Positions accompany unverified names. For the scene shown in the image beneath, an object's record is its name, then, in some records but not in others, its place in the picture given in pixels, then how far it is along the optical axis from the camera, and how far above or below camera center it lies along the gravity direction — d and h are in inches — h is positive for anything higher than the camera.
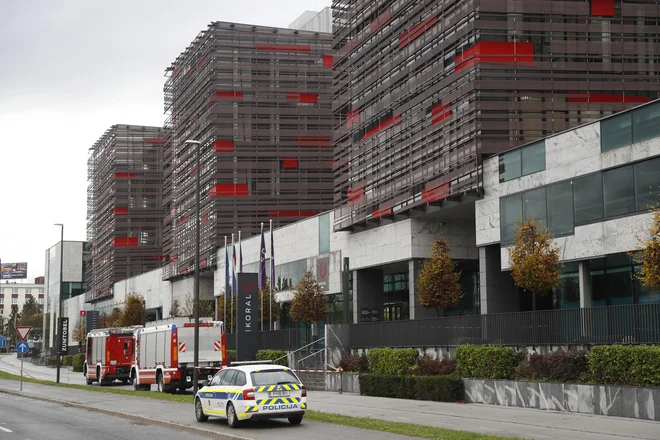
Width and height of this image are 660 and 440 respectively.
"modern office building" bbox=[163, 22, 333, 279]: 2787.9 +609.7
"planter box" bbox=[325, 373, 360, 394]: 1378.0 -109.3
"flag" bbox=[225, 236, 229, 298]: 2155.5 +104.8
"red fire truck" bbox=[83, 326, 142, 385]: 1951.3 -84.9
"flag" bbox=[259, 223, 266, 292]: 1990.7 +105.9
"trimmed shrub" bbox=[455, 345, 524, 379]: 1086.4 -61.0
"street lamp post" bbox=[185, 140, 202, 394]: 1280.8 -24.5
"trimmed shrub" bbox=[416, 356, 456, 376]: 1202.6 -74.2
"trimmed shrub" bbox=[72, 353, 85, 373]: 3201.3 -165.7
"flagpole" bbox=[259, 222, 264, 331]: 2043.8 +31.9
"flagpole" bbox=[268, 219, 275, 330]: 1994.2 +81.2
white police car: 815.1 -75.6
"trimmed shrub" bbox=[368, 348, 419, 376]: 1294.3 -69.9
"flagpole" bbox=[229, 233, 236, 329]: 2137.1 +32.8
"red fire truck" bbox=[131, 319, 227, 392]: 1488.7 -62.5
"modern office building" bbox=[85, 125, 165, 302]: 4190.5 +550.3
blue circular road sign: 1754.4 -61.2
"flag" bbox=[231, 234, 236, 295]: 2120.1 +95.3
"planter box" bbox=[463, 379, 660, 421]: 853.2 -92.2
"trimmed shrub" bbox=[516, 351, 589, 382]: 962.7 -61.5
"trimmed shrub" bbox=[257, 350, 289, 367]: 1669.5 -79.6
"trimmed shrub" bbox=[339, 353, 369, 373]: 1419.8 -80.8
